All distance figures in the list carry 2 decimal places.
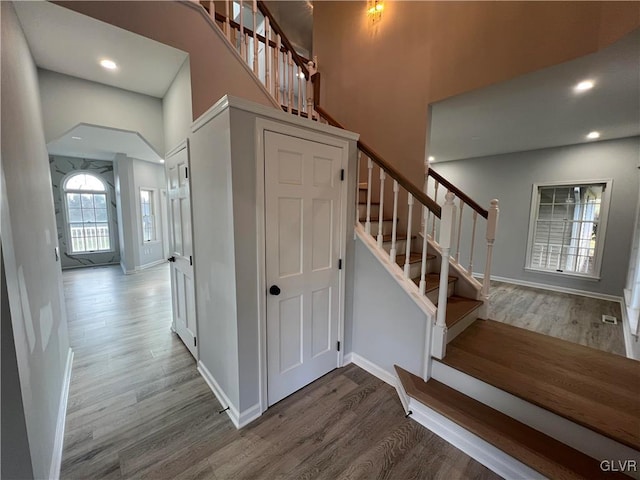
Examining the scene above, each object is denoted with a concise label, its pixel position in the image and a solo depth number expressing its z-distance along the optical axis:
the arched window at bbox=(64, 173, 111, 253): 6.50
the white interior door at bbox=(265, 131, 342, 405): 1.81
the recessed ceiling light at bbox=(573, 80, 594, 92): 2.30
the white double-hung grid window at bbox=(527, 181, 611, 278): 4.33
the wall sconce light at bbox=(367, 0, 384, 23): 3.02
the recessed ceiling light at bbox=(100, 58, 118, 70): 2.22
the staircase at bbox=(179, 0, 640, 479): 1.41
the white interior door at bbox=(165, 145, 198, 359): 2.31
